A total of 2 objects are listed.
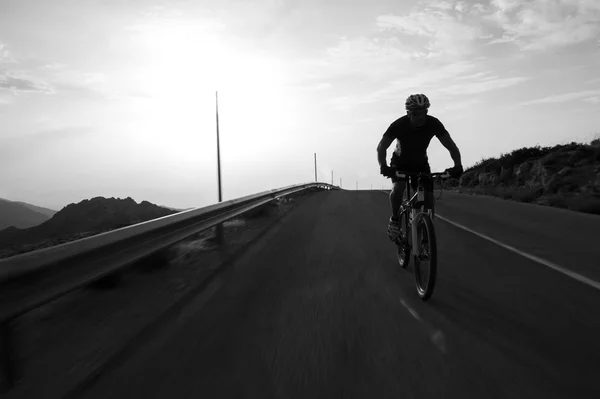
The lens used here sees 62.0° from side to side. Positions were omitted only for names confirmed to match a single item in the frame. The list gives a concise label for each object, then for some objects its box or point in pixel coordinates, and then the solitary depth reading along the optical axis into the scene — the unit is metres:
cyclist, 6.00
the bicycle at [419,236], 5.12
